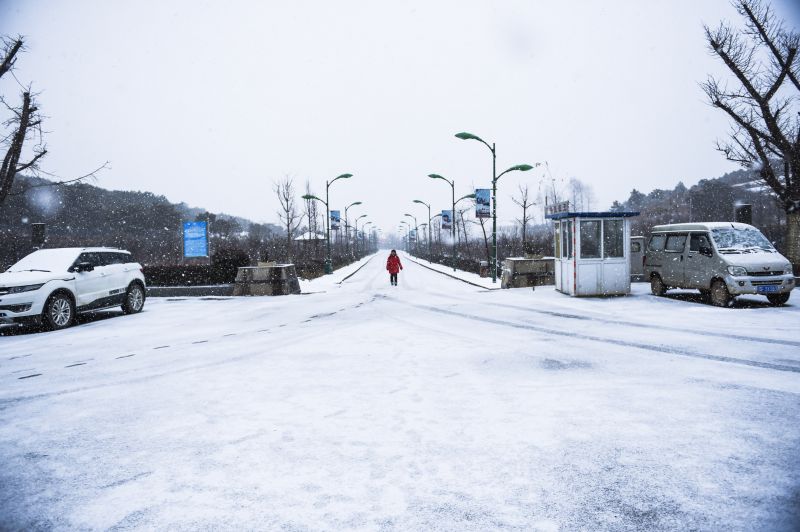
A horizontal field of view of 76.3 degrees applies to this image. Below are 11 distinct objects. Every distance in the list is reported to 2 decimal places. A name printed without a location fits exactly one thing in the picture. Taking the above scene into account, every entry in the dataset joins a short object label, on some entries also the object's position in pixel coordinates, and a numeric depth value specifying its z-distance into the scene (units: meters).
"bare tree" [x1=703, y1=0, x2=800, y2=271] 20.03
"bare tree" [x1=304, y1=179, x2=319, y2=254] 51.56
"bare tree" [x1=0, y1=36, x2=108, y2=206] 15.67
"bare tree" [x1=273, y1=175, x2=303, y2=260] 43.71
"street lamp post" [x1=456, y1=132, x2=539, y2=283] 22.30
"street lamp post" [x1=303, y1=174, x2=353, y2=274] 34.53
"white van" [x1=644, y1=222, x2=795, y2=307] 12.36
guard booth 15.66
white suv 10.83
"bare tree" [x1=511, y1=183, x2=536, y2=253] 39.38
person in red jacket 23.75
